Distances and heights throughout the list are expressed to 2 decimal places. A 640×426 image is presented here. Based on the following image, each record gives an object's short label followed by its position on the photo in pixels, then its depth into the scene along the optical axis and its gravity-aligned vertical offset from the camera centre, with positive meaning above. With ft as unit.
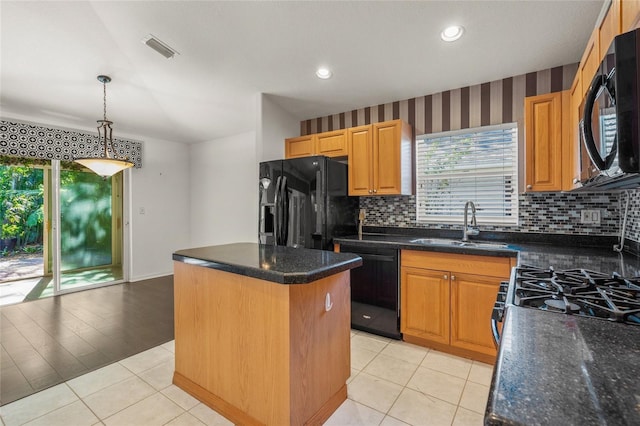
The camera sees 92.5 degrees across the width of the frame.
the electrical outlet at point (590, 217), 8.04 -0.16
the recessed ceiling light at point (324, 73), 9.50 +4.40
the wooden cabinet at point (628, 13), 3.47 +2.38
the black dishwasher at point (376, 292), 8.86 -2.39
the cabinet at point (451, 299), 7.55 -2.30
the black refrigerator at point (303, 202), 9.81 +0.35
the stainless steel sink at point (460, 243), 8.02 -0.90
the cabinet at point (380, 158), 10.00 +1.82
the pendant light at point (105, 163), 9.64 +1.64
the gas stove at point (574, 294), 2.89 -0.94
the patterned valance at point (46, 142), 12.19 +3.11
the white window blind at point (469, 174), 9.37 +1.22
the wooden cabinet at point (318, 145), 11.03 +2.57
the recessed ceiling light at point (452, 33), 7.39 +4.41
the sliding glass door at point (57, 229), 14.19 -0.74
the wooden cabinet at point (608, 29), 4.15 +2.70
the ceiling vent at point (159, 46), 8.54 +4.83
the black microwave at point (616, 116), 2.74 +0.99
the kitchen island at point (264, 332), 4.94 -2.17
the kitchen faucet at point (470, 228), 9.14 -0.47
